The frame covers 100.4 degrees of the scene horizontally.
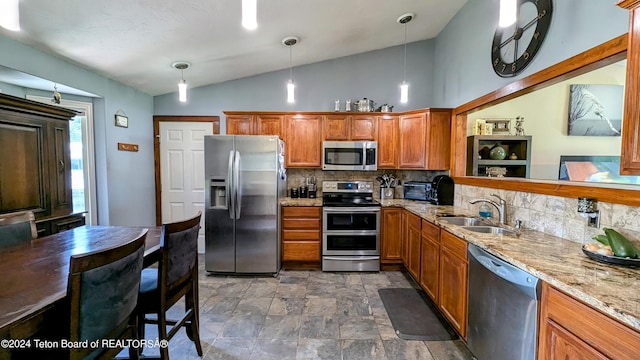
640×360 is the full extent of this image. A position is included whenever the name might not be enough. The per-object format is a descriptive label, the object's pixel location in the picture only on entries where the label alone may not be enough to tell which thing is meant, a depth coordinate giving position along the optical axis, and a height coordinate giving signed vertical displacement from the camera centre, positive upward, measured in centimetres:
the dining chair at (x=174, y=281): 154 -72
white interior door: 421 +8
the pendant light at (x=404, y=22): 298 +184
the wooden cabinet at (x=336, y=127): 389 +63
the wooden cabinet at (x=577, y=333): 92 -63
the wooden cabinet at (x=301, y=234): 360 -86
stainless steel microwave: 381 +22
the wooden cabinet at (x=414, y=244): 297 -85
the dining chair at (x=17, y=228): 172 -39
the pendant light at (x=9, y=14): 126 +74
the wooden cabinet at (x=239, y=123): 390 +69
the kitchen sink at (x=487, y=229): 220 -50
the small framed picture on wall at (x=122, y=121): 353 +66
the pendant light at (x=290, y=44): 291 +156
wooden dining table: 92 -48
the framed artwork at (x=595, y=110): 199 +50
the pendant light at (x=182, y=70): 289 +129
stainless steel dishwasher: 134 -79
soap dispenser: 267 -41
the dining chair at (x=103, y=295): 99 -51
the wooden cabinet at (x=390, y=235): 356 -86
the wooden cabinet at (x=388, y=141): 388 +43
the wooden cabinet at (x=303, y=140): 389 +45
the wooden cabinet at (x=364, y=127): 388 +63
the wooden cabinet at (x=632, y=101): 110 +29
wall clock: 202 +113
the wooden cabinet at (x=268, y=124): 390 +68
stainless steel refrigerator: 331 -41
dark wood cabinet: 215 +10
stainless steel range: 354 -91
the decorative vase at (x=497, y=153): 297 +20
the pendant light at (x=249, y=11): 135 +81
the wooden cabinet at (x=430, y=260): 247 -88
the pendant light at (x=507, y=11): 142 +86
